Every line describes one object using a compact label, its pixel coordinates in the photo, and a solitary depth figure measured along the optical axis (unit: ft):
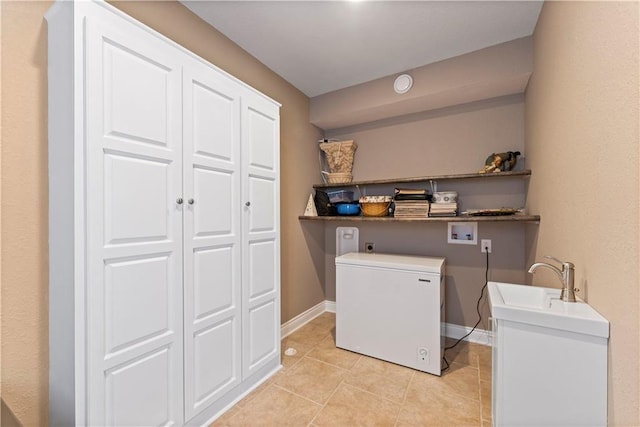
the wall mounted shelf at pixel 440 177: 6.45
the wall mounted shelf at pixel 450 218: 5.82
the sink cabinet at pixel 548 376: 2.92
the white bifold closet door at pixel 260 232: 5.58
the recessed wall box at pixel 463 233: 7.72
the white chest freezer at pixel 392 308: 6.14
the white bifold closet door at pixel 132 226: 3.33
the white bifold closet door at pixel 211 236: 4.45
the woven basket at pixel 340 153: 9.21
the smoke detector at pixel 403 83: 7.53
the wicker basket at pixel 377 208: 8.05
